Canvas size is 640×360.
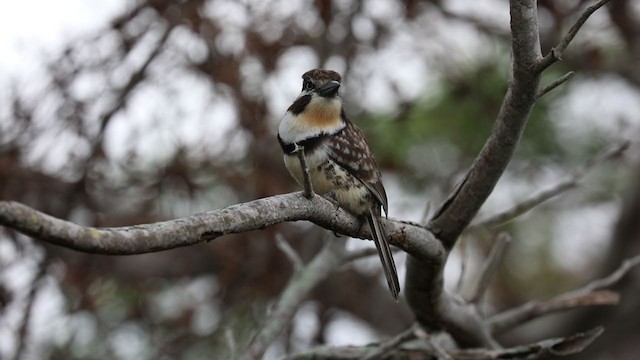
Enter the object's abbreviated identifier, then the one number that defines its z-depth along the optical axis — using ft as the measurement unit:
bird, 20.84
